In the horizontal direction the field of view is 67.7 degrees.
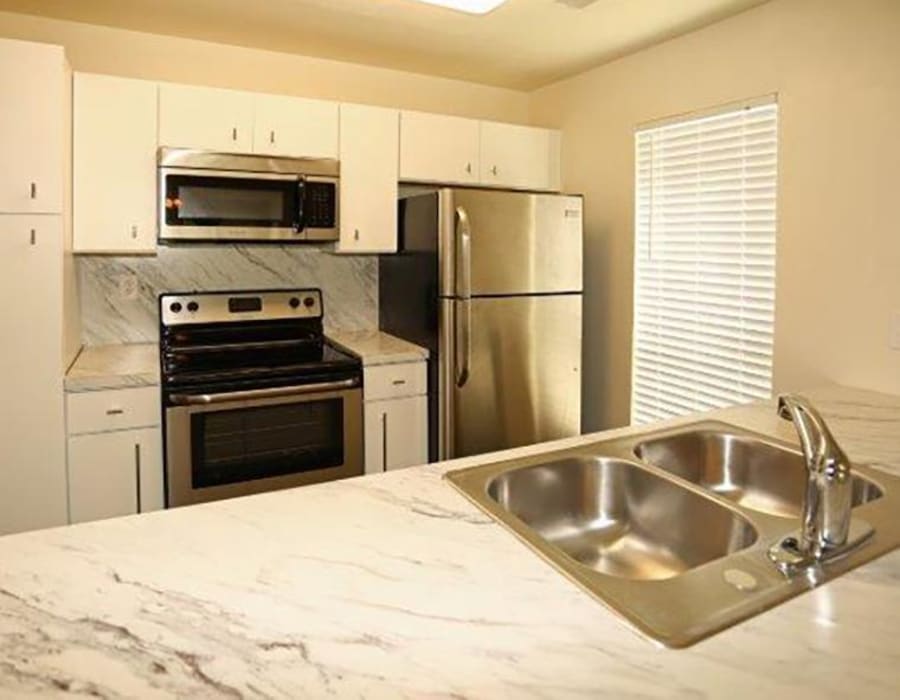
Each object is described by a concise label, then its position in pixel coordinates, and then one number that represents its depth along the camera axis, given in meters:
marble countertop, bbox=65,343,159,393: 2.42
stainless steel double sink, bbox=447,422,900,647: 0.89
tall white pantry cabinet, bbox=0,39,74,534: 2.28
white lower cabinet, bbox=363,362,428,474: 2.90
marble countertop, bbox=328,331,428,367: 2.90
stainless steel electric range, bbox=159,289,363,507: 2.53
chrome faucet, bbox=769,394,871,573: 1.02
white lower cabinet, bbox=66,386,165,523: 2.43
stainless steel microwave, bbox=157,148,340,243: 2.73
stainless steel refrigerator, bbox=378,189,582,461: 2.84
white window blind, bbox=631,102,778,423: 2.69
